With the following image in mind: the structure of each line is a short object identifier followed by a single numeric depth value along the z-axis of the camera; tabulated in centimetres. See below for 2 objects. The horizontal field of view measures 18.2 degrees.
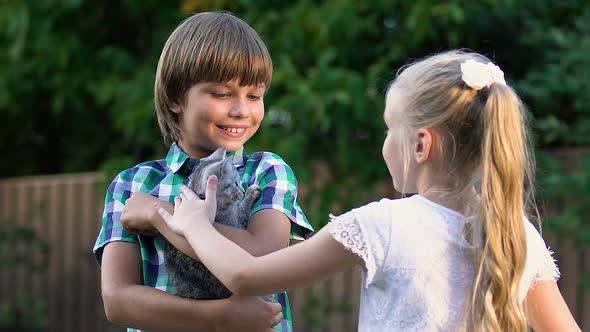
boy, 426
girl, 402
